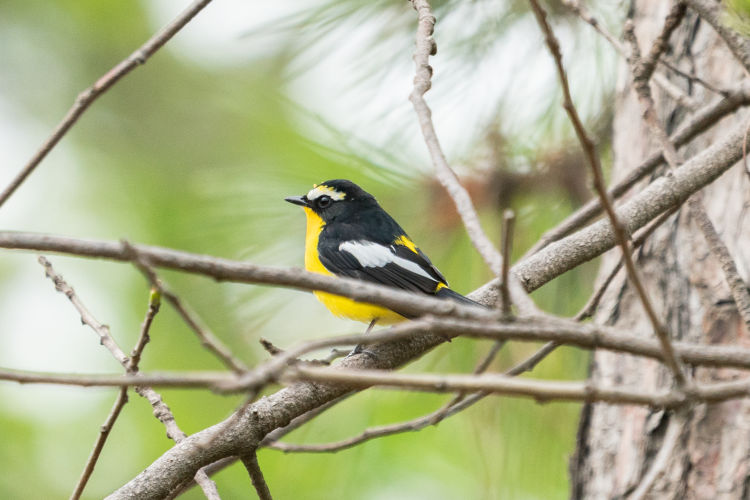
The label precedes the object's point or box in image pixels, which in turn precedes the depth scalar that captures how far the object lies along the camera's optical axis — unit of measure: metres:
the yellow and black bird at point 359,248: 6.32
